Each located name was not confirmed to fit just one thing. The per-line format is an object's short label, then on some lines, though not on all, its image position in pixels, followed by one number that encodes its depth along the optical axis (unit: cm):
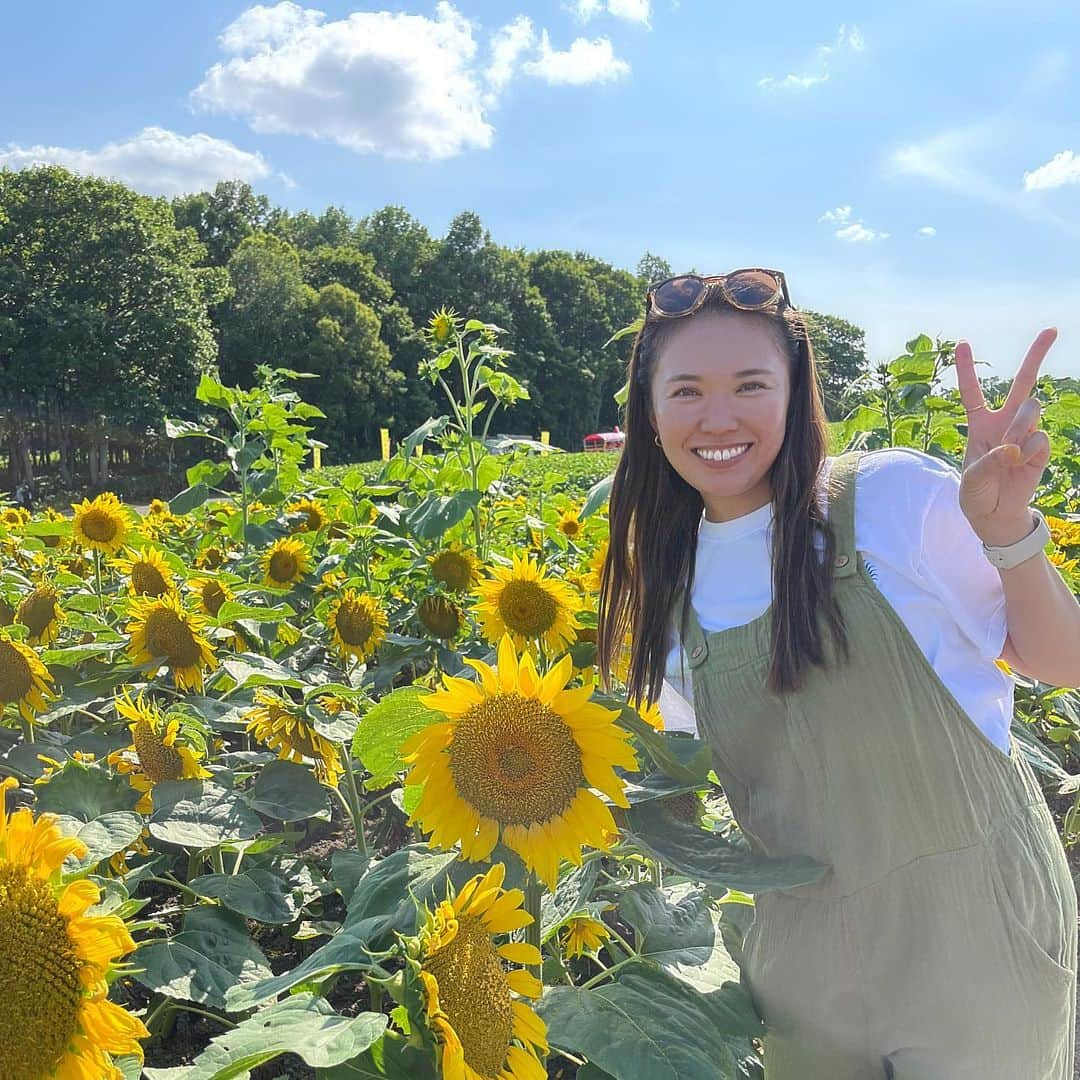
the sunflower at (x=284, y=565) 324
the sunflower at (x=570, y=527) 359
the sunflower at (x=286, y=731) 201
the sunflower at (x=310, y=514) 390
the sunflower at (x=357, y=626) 257
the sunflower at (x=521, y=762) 111
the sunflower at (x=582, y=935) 167
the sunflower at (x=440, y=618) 256
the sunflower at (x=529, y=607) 187
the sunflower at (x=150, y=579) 253
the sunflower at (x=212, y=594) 248
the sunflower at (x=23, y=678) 204
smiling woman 126
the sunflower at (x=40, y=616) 247
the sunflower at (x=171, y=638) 220
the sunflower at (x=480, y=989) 95
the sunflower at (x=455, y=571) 275
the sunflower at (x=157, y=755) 181
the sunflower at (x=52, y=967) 82
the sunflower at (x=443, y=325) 349
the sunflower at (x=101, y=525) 321
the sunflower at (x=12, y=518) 439
